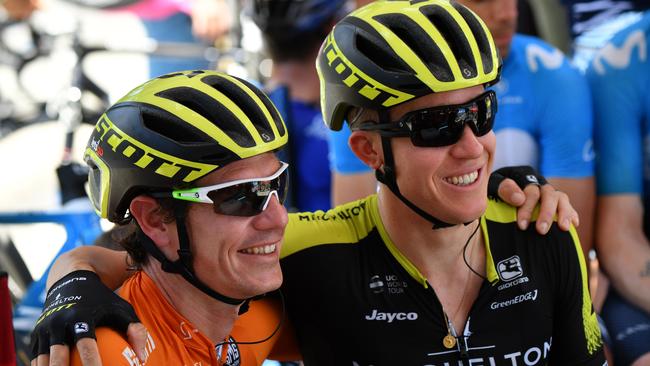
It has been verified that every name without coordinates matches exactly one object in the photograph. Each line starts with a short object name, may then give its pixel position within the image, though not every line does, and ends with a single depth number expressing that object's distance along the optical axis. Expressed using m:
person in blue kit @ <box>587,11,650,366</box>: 3.85
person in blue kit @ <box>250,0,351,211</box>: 4.81
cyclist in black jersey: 2.87
